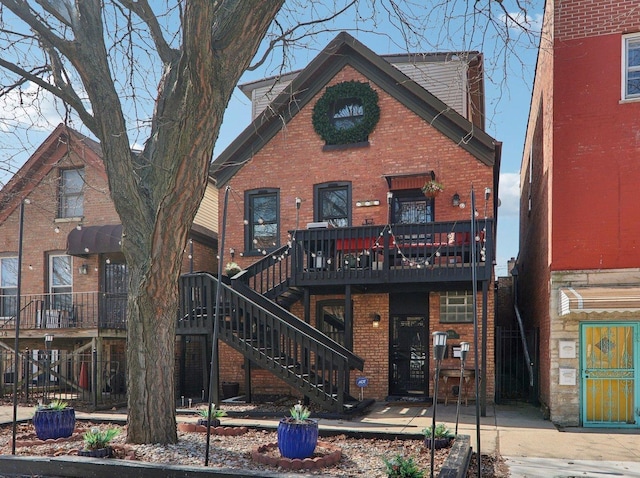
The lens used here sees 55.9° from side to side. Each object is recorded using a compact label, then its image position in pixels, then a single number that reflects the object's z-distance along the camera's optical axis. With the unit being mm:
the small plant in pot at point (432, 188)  13898
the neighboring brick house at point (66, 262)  15820
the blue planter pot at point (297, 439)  6898
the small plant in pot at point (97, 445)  6746
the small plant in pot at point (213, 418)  8820
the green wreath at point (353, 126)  15008
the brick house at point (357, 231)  12766
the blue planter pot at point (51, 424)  8094
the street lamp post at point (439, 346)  5727
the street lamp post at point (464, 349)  7934
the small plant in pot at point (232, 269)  14917
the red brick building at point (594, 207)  10938
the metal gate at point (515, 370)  14125
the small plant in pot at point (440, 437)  7539
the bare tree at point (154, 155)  7207
